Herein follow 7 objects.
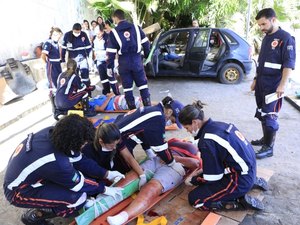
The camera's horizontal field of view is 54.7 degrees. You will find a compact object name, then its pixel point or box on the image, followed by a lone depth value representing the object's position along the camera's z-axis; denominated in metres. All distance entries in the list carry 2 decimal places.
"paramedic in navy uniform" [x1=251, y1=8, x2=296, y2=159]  3.33
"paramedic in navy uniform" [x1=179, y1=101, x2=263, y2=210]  2.39
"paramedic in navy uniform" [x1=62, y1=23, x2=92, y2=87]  6.31
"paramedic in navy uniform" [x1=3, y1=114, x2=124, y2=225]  2.13
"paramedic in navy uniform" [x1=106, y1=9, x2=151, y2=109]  4.84
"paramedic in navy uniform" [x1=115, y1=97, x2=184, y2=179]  2.80
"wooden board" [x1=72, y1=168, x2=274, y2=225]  2.54
